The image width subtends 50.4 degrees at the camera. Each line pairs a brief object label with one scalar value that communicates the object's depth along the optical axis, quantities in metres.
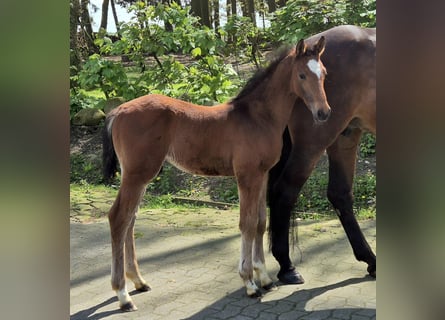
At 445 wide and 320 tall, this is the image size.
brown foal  2.83
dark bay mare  3.25
